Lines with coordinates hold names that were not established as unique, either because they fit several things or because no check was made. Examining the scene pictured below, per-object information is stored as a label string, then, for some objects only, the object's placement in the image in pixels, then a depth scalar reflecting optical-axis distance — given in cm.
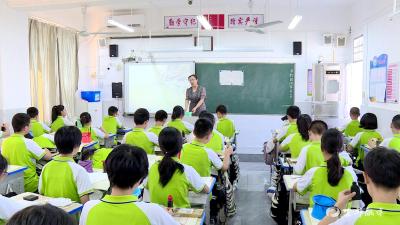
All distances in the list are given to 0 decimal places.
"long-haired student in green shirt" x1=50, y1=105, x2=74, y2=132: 620
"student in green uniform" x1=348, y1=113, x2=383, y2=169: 500
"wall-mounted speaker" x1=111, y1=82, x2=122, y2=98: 864
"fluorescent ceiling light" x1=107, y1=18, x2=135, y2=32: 673
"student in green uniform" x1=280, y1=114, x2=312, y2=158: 408
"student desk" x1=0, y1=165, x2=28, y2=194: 345
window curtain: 714
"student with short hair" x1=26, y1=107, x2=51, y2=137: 563
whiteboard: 845
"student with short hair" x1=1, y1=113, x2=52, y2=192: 370
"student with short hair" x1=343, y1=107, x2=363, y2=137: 592
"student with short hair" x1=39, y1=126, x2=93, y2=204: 260
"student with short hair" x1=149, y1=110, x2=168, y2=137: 500
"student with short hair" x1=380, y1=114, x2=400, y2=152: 408
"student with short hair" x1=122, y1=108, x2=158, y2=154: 453
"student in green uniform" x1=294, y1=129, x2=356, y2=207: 251
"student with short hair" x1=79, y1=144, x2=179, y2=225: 162
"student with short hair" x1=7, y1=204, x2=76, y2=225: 84
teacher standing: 664
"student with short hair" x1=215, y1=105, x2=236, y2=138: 583
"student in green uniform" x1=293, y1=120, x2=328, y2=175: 318
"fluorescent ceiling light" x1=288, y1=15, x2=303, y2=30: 588
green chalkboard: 814
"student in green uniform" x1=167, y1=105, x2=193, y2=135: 552
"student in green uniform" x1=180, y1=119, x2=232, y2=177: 320
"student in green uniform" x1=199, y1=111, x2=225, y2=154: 428
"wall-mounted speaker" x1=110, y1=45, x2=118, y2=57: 862
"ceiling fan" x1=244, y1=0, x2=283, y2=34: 622
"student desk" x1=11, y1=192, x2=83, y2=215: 241
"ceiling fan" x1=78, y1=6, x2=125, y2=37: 704
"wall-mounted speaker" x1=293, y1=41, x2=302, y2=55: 798
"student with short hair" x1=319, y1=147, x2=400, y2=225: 149
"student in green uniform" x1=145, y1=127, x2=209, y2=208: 248
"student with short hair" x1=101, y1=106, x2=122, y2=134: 634
